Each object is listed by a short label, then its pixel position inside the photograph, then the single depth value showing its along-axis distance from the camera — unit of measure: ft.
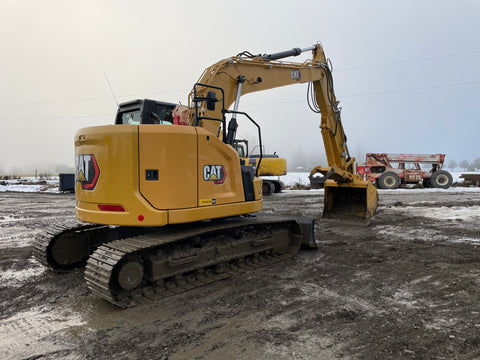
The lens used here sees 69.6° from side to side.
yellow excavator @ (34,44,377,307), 13.74
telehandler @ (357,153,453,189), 70.13
